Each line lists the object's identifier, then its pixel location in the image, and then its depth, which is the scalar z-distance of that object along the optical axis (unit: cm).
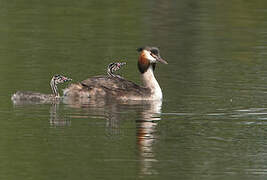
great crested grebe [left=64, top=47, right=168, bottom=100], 2198
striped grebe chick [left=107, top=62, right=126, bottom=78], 2356
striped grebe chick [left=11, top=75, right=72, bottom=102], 2075
